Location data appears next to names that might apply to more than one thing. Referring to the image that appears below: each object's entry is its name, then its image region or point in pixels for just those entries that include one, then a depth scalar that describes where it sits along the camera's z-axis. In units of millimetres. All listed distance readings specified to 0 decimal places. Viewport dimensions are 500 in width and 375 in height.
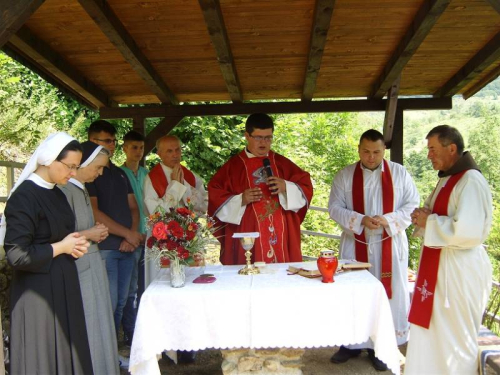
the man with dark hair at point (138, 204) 4605
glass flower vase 3141
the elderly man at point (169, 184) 4516
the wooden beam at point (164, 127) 6152
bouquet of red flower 3102
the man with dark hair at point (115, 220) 4098
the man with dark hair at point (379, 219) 4368
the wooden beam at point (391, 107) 5434
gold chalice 3446
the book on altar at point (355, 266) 3496
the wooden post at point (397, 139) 5855
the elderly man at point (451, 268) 3301
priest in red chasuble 4203
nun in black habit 2648
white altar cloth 3023
